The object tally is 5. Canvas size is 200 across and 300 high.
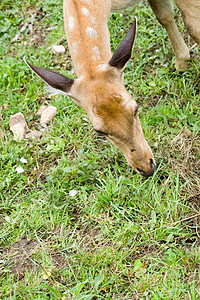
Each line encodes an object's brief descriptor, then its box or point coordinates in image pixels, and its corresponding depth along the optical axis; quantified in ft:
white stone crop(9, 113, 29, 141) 21.08
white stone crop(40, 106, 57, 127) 21.31
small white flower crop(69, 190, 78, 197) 17.78
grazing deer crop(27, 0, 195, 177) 14.20
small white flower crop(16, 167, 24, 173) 19.24
